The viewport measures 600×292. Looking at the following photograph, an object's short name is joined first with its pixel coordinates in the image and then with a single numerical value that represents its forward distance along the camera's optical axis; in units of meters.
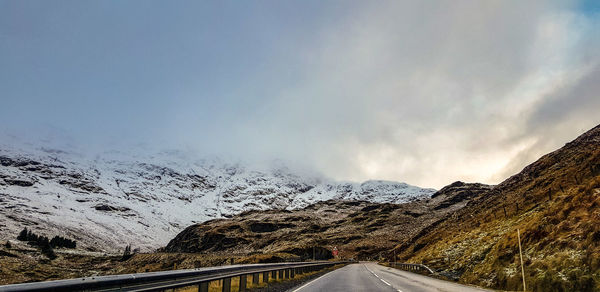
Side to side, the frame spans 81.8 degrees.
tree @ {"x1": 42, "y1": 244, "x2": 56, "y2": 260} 131.62
